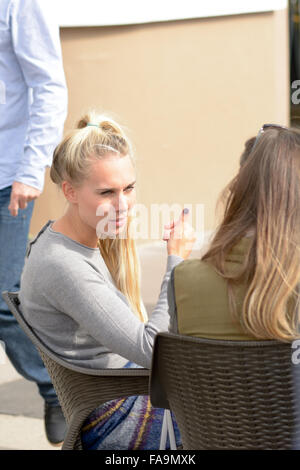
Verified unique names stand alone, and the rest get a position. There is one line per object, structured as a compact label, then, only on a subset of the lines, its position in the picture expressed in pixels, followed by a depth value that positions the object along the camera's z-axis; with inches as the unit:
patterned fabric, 171.3
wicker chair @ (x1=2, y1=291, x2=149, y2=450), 162.9
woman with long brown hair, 138.1
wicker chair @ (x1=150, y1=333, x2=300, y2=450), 137.4
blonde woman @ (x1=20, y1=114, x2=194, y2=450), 166.4
